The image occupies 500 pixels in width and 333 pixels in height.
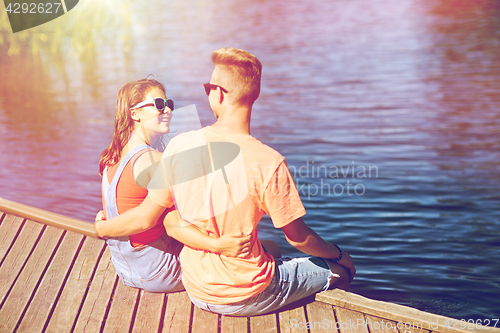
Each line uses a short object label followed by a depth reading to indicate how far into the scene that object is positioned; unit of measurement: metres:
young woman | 4.75
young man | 4.30
